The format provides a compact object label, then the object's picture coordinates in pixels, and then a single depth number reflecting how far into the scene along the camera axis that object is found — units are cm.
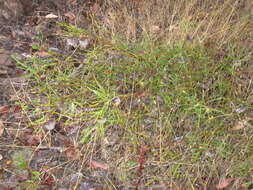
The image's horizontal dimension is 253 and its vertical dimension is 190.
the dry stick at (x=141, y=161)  138
